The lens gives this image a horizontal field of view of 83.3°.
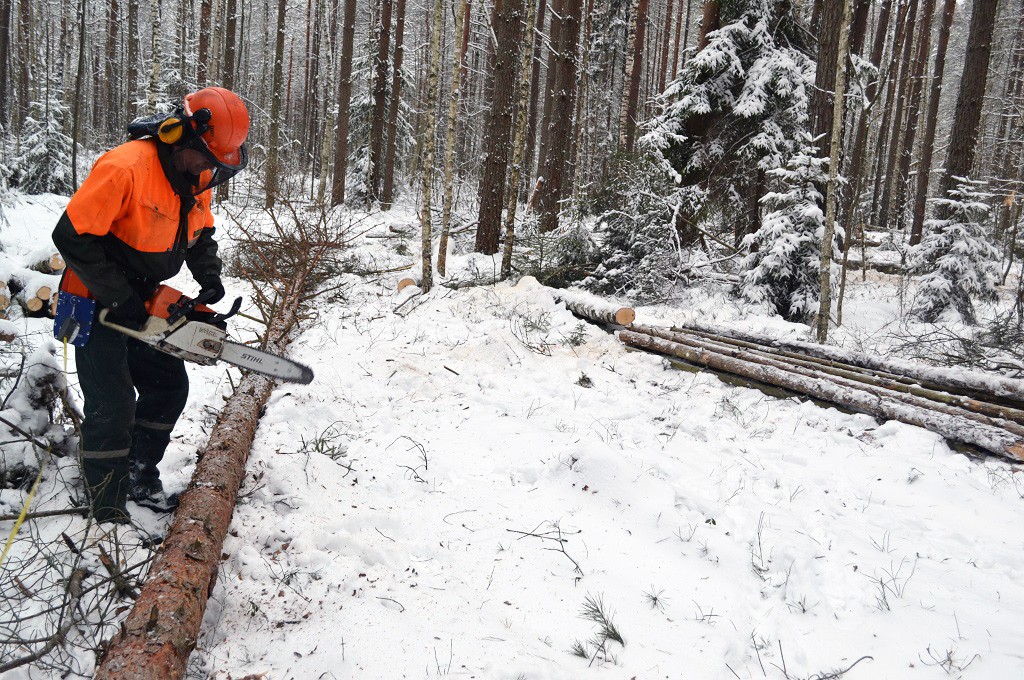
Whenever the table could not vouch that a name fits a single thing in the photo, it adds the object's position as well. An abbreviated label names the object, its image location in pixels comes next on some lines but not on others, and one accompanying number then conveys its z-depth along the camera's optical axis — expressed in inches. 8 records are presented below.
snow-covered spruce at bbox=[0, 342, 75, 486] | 119.1
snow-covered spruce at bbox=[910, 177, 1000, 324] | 370.9
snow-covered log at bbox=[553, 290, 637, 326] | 277.4
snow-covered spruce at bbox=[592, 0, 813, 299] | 365.7
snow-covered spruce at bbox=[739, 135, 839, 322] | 333.4
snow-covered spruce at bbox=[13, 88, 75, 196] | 574.2
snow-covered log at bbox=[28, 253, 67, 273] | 256.7
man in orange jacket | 98.0
